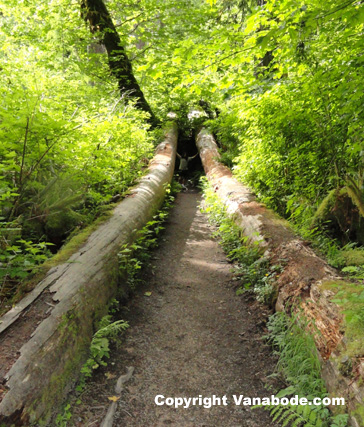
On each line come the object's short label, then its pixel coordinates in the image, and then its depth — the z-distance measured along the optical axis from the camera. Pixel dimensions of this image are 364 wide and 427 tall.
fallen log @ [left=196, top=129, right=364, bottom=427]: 2.29
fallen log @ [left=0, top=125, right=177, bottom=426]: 2.19
